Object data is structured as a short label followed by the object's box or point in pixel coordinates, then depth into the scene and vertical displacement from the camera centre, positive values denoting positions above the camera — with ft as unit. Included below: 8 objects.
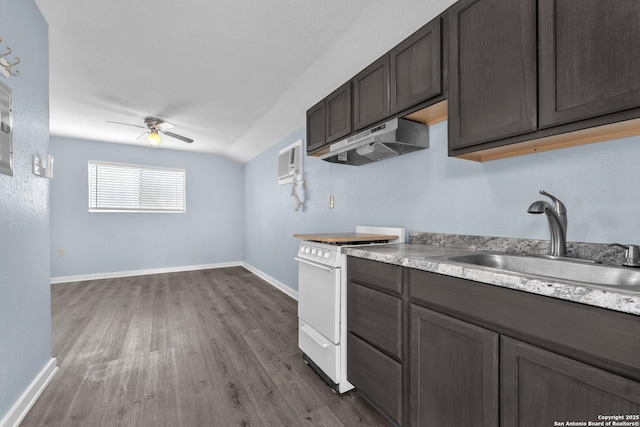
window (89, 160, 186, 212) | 16.85 +1.56
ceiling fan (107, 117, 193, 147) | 12.56 +4.07
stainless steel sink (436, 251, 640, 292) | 3.34 -0.77
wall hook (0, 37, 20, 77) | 4.65 +2.45
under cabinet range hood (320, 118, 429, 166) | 5.90 +1.64
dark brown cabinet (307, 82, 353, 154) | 7.33 +2.69
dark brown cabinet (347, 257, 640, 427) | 2.43 -1.63
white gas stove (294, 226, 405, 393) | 5.85 -2.00
